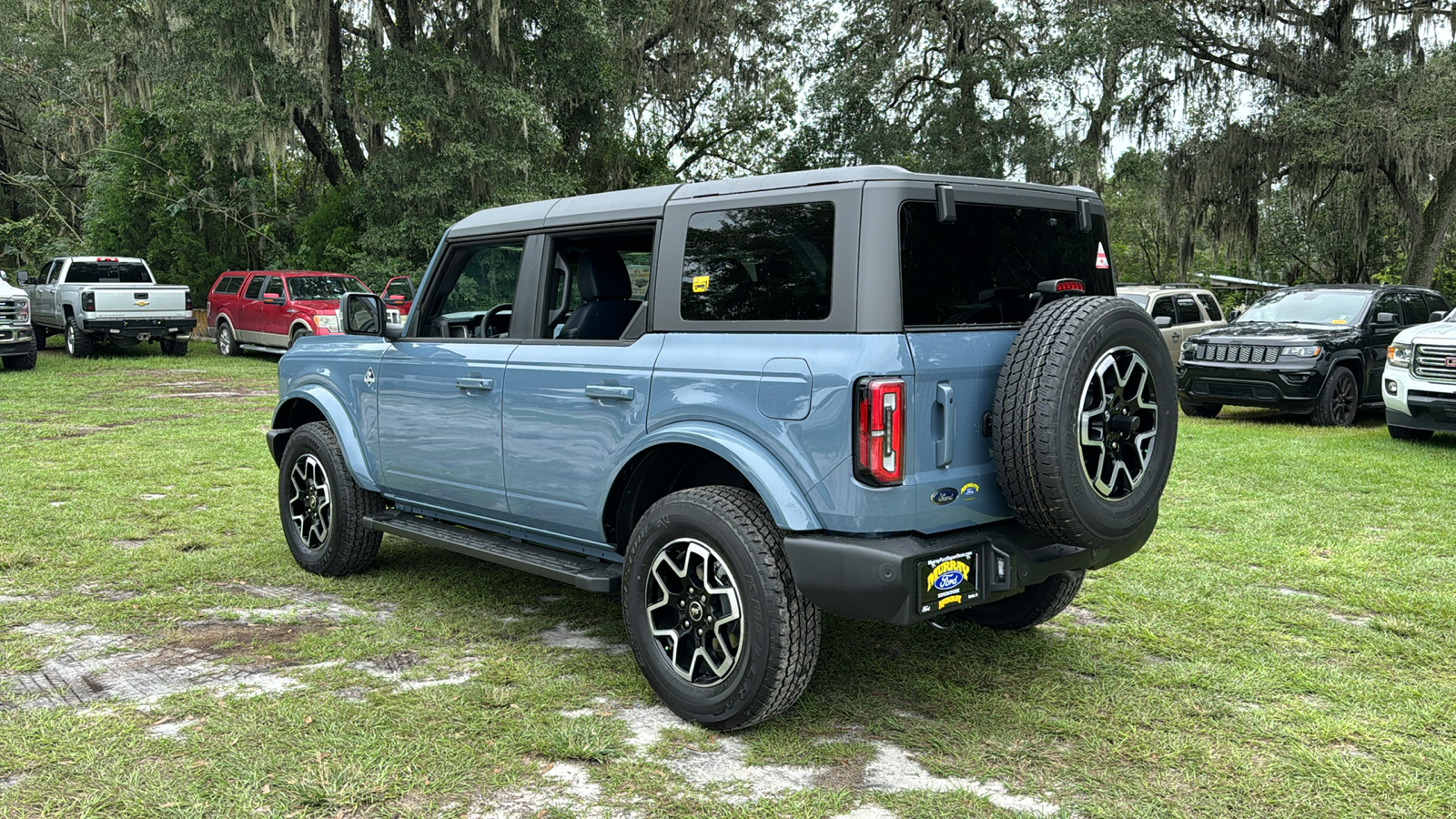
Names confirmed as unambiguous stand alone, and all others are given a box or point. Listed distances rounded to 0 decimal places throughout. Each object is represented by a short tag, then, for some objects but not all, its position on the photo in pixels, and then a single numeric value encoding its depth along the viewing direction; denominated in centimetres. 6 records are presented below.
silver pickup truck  1961
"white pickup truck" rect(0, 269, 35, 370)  1659
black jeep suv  1201
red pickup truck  2002
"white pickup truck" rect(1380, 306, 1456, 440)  988
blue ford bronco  354
